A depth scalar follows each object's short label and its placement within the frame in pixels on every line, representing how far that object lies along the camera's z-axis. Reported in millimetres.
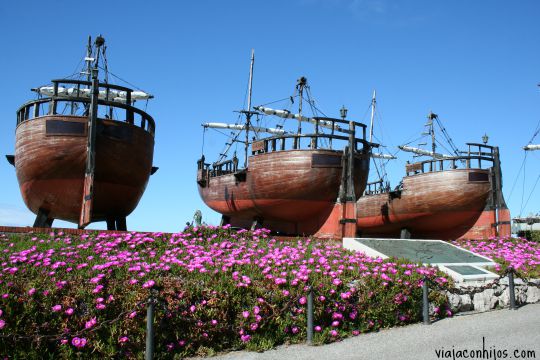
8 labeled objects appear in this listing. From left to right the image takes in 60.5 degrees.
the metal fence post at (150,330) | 4918
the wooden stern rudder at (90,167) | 11375
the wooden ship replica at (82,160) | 11789
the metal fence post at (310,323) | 5863
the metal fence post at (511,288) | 7969
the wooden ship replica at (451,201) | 18047
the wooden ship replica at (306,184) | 14625
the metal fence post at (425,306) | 6908
